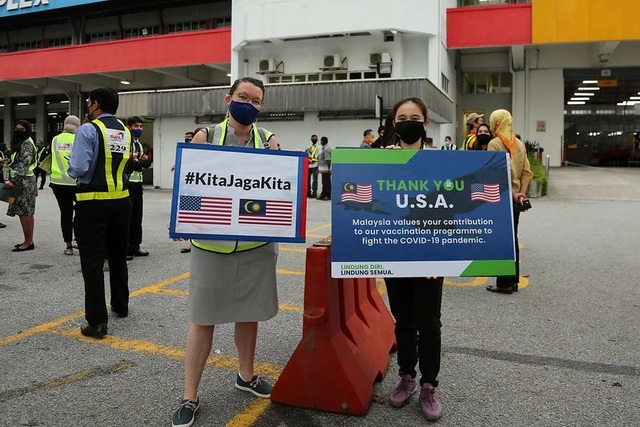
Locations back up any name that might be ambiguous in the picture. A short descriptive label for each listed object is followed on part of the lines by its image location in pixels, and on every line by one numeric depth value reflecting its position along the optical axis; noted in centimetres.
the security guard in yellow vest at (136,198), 736
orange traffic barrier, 298
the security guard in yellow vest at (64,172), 711
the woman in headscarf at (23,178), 784
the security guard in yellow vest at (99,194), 424
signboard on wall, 3073
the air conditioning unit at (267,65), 2294
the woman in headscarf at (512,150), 554
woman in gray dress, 289
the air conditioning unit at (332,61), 2172
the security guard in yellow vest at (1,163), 846
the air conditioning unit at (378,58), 2081
